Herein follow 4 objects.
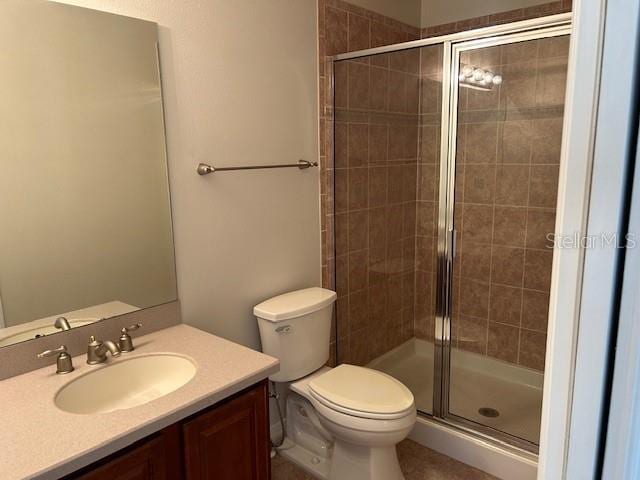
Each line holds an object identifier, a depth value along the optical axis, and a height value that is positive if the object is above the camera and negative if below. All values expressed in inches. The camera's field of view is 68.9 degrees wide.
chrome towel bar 77.9 -1.2
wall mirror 58.2 -1.2
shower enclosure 97.4 -14.6
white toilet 75.0 -39.9
